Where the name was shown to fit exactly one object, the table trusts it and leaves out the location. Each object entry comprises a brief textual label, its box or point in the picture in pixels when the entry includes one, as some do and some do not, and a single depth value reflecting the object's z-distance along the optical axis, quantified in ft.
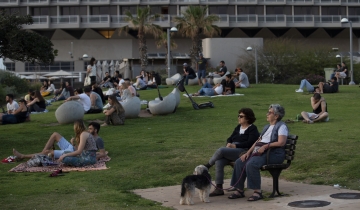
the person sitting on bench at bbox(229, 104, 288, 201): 30.48
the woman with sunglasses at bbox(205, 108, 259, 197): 32.32
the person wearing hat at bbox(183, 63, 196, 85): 115.69
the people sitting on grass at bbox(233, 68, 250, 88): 104.83
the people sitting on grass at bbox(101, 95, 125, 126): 63.93
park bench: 30.63
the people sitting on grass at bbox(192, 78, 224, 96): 91.66
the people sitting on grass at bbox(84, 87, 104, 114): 75.87
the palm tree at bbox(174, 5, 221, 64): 184.62
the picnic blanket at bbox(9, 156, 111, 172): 40.81
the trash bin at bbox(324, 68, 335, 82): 137.08
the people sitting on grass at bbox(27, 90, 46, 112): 83.64
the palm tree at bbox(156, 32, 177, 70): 192.16
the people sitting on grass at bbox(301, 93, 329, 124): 58.95
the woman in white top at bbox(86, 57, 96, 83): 107.76
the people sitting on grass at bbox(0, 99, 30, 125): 71.05
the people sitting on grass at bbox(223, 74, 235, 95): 91.21
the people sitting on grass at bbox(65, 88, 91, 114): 74.28
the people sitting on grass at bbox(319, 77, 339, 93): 91.91
